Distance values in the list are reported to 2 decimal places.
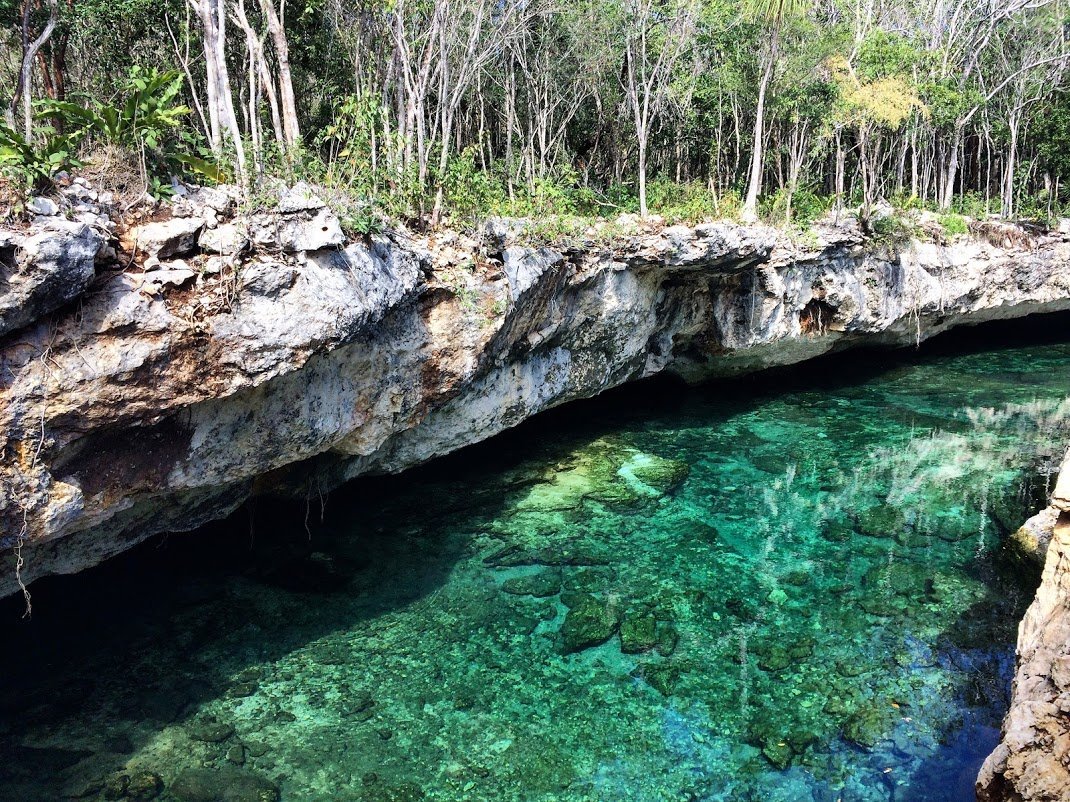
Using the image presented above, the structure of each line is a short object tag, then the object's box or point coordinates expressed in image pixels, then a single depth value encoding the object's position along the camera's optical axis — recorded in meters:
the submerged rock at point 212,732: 7.74
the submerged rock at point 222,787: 7.02
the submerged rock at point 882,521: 12.15
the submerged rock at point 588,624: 9.35
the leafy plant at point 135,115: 7.52
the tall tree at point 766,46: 15.91
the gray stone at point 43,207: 6.67
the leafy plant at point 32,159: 6.61
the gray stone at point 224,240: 7.88
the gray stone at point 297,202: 8.46
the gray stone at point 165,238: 7.49
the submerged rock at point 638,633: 9.25
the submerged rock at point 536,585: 10.49
